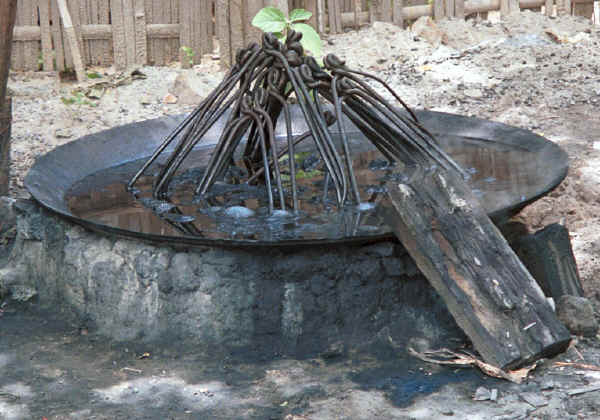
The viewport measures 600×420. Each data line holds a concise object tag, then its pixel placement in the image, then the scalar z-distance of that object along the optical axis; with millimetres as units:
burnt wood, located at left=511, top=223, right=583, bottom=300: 3416
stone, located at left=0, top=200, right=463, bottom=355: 3115
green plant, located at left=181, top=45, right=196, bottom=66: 7363
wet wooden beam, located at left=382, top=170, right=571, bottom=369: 2834
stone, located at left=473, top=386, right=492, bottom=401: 2701
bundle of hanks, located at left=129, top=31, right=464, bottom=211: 3459
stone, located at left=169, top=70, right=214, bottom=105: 6836
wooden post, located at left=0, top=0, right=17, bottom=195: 4188
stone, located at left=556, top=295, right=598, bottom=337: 3105
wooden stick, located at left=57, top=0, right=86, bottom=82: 7062
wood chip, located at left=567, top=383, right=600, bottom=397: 2688
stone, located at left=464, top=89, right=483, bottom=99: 6653
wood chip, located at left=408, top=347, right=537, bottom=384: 2783
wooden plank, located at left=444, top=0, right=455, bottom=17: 8061
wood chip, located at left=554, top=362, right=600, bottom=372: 2859
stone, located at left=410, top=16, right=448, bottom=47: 7766
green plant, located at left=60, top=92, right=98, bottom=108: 6730
